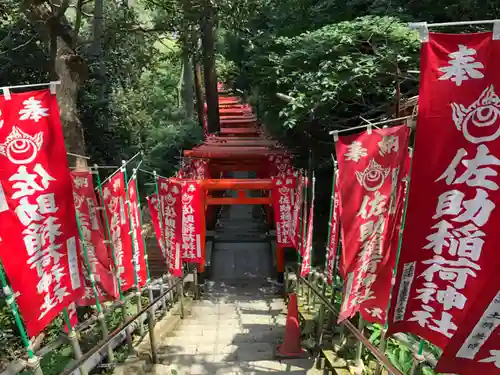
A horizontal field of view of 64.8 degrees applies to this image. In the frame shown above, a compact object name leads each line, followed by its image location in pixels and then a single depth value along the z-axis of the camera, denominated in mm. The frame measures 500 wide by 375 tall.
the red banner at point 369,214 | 4402
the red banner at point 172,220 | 9711
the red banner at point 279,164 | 13870
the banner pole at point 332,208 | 6811
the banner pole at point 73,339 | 4559
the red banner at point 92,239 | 6090
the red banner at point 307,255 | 8617
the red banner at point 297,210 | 10508
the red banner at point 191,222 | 9906
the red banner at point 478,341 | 3057
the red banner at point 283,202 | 10977
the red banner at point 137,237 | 6844
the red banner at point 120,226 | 6398
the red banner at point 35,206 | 3754
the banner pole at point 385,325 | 3463
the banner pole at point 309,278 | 8422
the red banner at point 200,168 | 13758
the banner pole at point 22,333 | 3638
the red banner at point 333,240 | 6677
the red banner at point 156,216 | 10009
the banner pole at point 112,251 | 6229
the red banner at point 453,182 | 3057
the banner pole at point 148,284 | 7059
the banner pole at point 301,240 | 9430
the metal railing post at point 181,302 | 9195
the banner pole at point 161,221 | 9867
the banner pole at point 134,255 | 6594
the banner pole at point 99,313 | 5536
